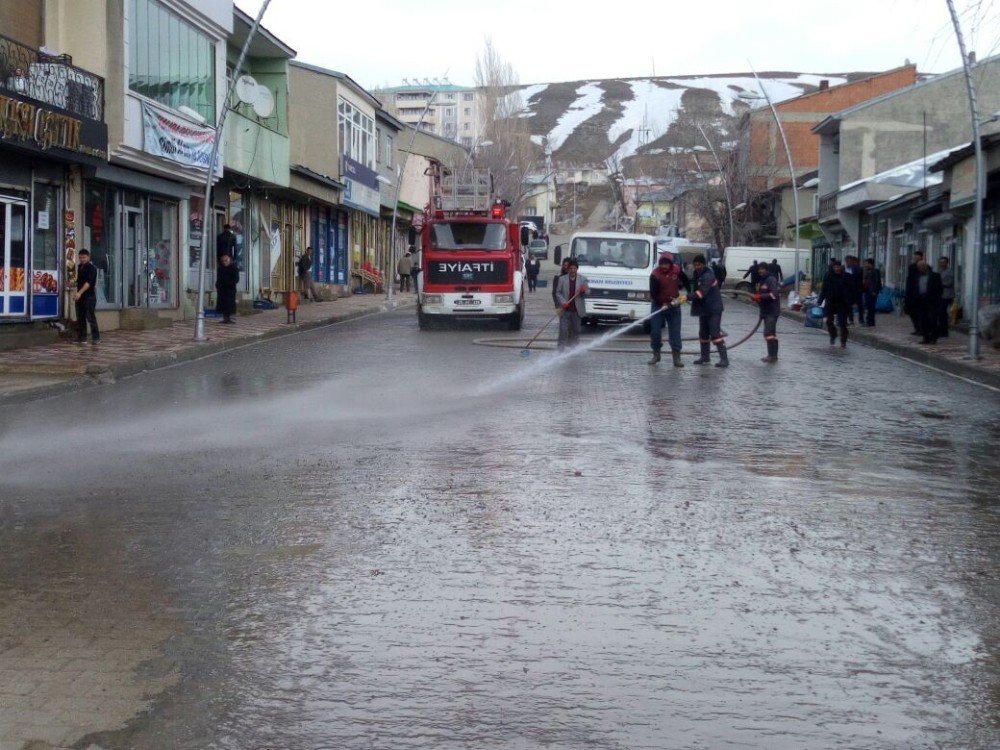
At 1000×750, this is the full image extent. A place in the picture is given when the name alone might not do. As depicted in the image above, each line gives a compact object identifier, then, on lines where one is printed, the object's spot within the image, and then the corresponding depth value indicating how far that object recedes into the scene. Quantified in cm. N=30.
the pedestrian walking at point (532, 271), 6362
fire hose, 2269
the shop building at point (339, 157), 4709
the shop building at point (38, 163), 2070
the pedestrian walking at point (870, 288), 3181
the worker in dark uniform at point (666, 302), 2000
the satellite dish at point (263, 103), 3294
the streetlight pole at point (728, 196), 6544
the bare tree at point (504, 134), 10406
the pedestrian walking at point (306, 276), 3819
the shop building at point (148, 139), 2431
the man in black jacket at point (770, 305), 2109
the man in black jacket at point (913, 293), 2667
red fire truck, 3002
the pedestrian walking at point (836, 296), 2444
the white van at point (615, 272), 2809
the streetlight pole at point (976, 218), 2105
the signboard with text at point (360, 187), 4875
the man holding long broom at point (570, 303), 2144
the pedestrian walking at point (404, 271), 5591
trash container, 2961
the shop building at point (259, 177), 3312
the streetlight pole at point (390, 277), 4349
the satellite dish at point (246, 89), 3231
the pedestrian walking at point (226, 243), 2873
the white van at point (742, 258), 5728
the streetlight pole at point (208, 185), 2302
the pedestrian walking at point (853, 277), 2522
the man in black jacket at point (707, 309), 1975
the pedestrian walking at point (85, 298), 2138
